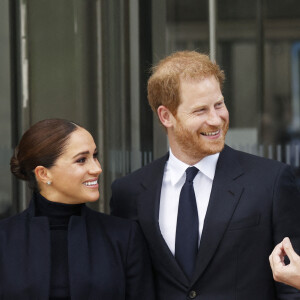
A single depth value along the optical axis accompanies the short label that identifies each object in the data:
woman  6.52
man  6.46
